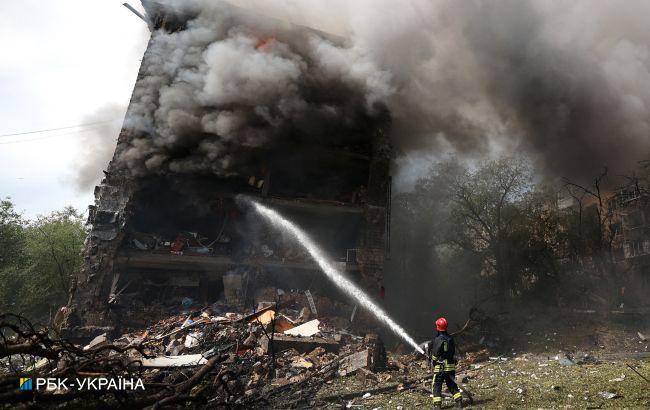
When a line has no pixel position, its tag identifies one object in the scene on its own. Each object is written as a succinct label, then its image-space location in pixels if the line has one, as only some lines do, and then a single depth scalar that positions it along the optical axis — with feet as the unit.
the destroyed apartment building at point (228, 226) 37.38
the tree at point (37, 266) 66.74
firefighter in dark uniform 17.74
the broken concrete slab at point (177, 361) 23.03
